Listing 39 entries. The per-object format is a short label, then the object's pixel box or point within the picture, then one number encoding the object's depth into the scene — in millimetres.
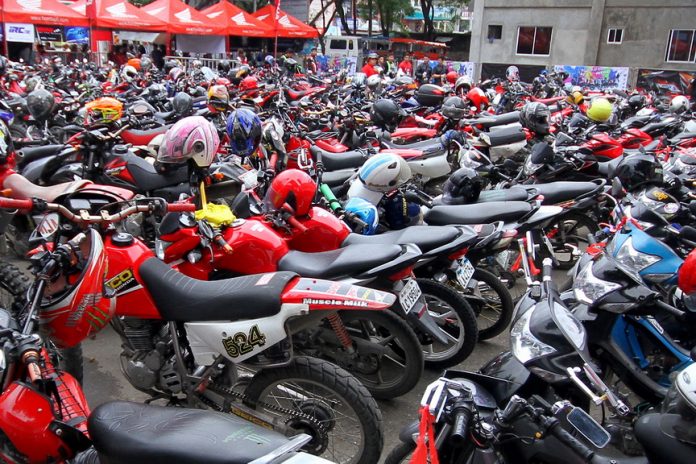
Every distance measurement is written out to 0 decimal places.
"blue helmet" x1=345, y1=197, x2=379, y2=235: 4301
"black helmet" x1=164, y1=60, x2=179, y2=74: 17886
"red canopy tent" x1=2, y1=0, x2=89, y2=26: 15797
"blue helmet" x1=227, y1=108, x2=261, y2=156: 5168
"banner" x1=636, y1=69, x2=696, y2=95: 19422
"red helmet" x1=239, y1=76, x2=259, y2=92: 11852
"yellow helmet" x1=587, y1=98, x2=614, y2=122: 8414
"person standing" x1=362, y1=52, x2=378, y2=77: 18758
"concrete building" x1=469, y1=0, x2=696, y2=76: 23484
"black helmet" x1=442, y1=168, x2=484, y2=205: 4758
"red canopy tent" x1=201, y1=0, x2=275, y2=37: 22656
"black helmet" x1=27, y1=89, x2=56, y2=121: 7117
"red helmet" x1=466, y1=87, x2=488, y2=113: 11727
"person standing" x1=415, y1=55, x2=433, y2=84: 19141
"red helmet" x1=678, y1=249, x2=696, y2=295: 2629
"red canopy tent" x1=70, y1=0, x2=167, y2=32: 17953
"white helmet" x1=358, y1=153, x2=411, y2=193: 4566
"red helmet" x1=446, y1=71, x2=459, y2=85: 17125
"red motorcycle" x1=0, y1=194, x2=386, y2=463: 2443
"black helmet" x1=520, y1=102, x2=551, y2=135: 6902
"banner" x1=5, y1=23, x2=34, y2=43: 16945
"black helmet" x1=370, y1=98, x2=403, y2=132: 7914
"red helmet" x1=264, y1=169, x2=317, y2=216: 3723
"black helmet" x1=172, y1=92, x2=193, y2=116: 9453
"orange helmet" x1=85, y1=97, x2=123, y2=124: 6145
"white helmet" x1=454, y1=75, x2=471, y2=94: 12477
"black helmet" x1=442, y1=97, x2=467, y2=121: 7828
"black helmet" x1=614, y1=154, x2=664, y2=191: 4746
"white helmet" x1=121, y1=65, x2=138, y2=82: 13734
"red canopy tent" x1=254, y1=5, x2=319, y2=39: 24188
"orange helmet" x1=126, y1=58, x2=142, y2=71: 16088
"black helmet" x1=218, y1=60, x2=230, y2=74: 20269
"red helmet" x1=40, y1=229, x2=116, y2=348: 2402
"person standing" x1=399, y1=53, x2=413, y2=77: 21266
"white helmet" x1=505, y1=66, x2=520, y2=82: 16773
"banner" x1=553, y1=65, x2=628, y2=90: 20906
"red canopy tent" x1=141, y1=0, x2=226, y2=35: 20141
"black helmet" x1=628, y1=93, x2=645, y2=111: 11617
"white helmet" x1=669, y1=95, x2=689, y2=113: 10595
